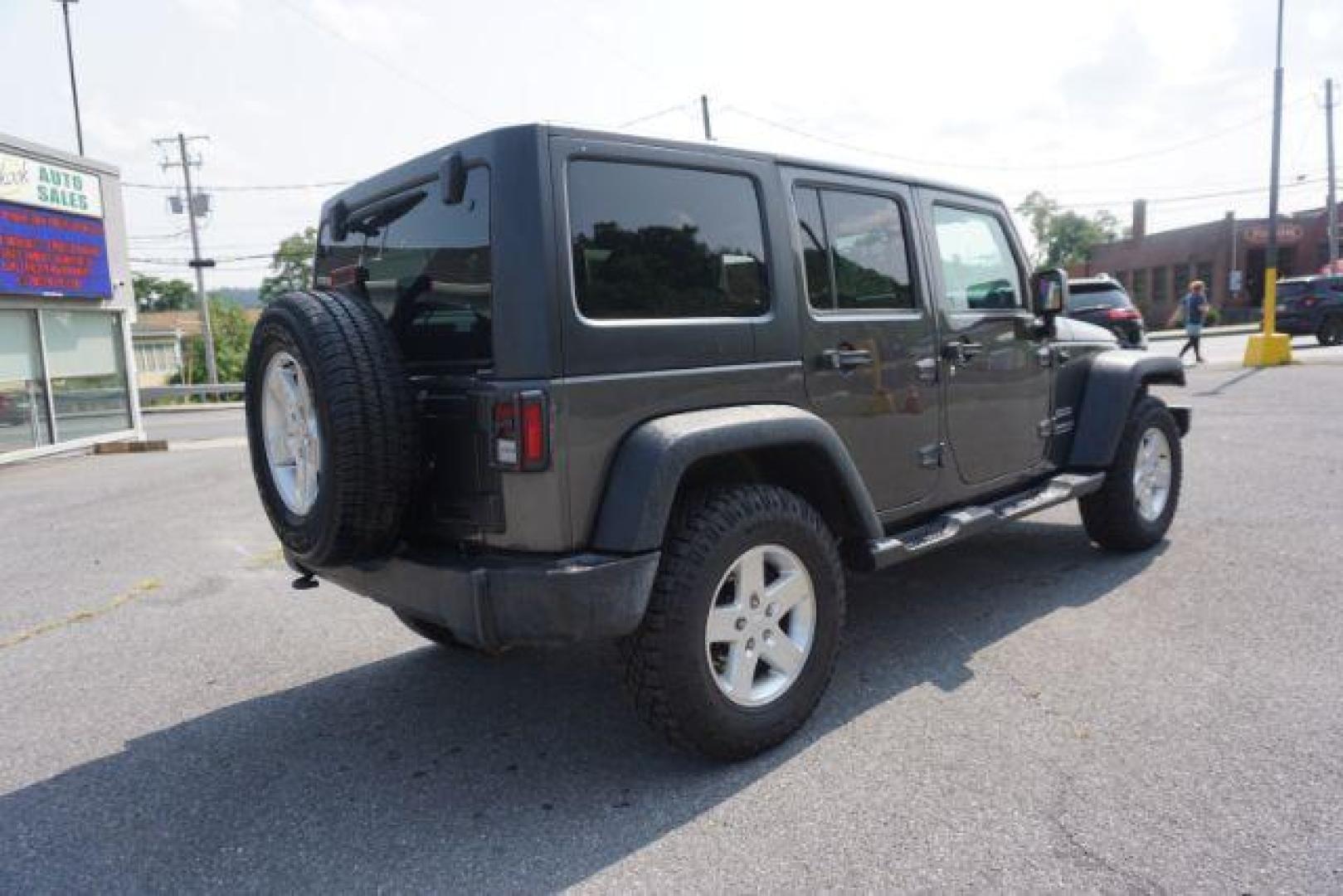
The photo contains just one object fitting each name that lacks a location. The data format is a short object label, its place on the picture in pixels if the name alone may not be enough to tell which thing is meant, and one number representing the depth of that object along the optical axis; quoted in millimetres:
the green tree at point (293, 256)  47884
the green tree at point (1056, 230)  61344
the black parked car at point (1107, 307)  12812
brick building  40438
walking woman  16203
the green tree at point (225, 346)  40625
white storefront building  12164
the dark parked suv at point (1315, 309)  20266
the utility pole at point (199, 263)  34125
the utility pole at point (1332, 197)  33812
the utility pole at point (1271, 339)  15703
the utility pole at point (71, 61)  26906
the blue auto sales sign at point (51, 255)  12047
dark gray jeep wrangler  2533
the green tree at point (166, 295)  87438
